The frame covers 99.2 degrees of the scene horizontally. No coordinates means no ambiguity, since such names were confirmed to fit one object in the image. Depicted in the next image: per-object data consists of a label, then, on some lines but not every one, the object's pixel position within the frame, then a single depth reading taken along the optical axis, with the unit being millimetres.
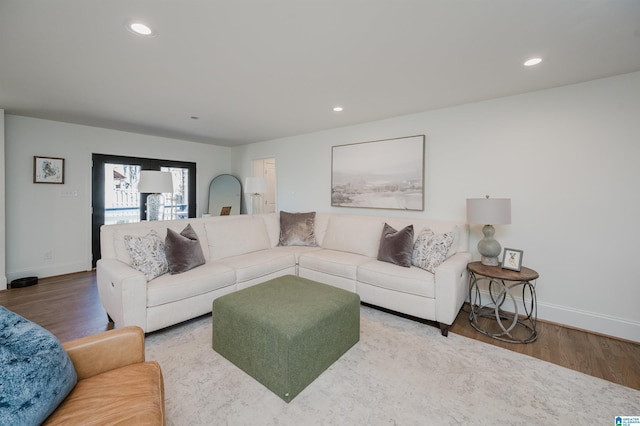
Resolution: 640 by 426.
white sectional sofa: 2371
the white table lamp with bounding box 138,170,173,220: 3135
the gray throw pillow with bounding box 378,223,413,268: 2979
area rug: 1583
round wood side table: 2471
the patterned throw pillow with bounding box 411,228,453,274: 2781
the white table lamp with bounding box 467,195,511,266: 2609
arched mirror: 6109
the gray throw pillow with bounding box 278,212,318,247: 4074
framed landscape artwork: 3680
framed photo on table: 2604
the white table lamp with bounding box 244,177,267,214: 4480
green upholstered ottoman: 1738
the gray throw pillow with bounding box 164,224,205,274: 2699
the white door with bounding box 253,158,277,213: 6141
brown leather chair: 1021
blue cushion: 869
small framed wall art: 3999
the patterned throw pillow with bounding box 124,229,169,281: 2498
